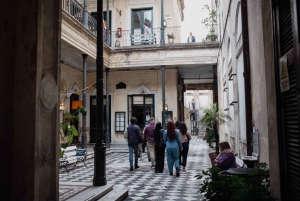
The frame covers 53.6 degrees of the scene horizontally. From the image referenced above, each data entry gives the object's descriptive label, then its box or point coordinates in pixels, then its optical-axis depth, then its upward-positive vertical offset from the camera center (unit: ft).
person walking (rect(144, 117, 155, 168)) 30.17 -1.92
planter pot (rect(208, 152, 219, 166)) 27.01 -3.66
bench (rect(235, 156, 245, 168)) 18.27 -2.94
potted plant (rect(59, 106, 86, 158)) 17.60 -0.65
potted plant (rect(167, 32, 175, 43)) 55.87 +15.14
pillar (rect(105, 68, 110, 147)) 51.17 +0.19
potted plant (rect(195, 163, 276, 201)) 9.89 -2.55
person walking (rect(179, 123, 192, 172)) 28.96 -2.27
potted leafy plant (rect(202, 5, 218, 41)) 54.90 +17.77
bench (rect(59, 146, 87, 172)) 28.37 -3.97
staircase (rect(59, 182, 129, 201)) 16.67 -4.58
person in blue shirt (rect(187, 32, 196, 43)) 61.31 +16.22
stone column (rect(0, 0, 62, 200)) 11.24 +0.59
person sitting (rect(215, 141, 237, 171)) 16.87 -2.49
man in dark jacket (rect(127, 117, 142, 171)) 29.78 -2.08
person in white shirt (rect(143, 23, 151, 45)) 59.47 +17.18
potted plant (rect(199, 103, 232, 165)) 37.35 -0.20
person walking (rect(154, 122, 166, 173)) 27.81 -2.97
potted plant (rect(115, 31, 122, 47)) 59.41 +16.33
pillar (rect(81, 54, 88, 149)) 42.29 -0.60
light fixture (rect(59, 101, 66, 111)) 47.87 +1.95
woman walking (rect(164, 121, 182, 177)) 26.20 -2.49
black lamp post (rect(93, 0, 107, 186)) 19.66 -0.50
